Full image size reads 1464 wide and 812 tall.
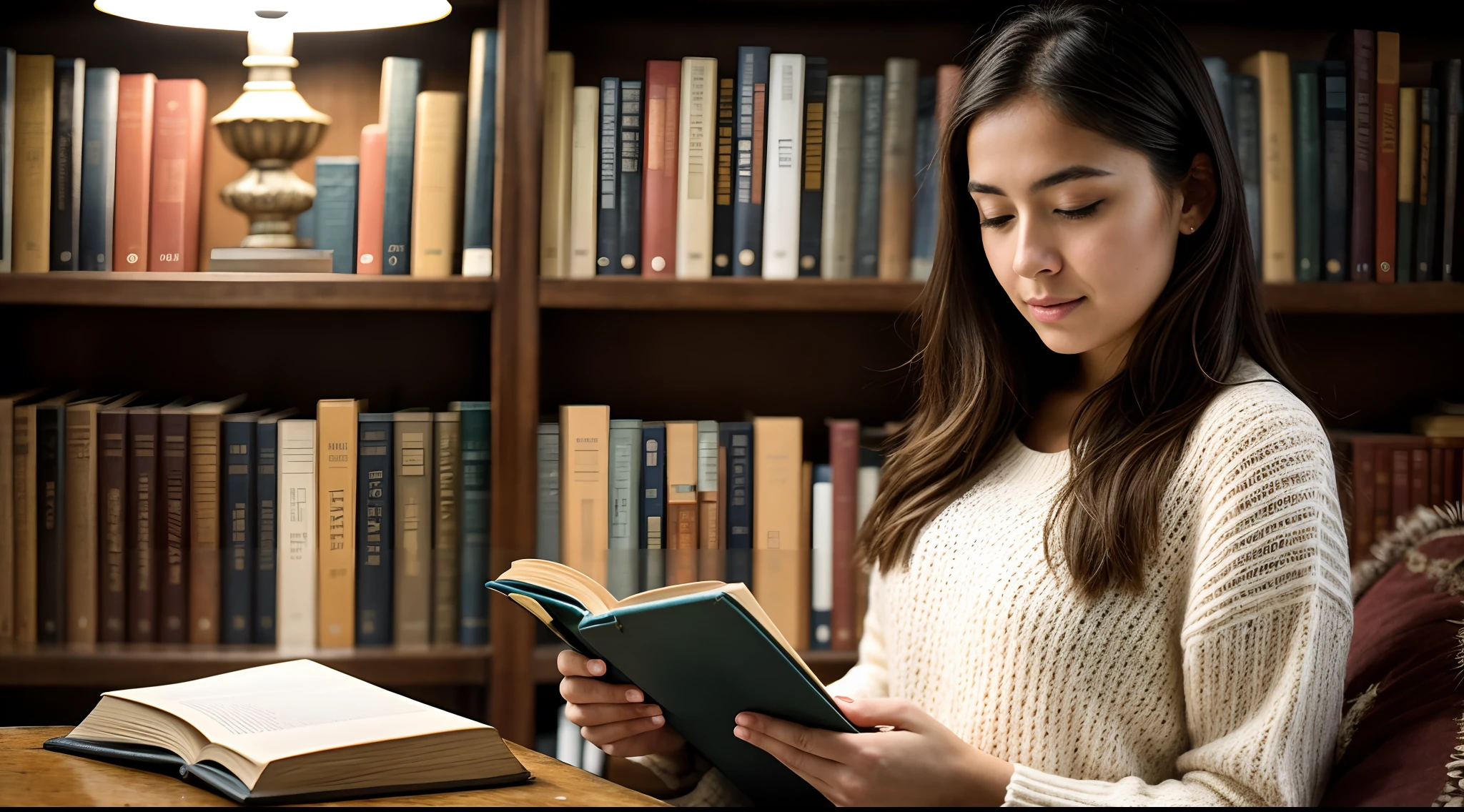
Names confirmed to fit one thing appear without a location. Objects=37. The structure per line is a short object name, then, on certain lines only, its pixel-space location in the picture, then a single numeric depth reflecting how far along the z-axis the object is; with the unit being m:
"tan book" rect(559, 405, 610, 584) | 1.51
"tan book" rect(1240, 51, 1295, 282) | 1.49
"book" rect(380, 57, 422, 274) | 1.48
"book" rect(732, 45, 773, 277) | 1.47
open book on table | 0.78
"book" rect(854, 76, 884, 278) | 1.50
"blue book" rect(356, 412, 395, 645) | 1.50
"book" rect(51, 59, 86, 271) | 1.46
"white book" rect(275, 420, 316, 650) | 1.50
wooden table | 0.79
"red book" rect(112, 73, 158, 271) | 1.47
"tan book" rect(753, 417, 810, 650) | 1.54
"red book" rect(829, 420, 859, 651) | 1.55
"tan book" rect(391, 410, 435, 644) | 1.51
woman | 0.85
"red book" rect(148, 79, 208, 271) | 1.48
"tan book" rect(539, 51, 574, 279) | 1.46
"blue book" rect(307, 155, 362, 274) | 1.50
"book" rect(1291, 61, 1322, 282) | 1.49
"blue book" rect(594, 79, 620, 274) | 1.47
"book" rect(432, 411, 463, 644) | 1.51
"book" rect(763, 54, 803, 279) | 1.48
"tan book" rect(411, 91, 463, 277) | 1.47
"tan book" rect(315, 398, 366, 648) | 1.50
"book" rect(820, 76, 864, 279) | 1.49
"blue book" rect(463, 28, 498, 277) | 1.46
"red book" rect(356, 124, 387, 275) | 1.49
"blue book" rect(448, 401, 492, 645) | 1.51
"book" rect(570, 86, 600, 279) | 1.47
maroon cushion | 0.98
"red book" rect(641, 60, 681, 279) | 1.47
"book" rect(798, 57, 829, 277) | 1.49
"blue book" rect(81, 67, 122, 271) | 1.46
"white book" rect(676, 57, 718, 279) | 1.48
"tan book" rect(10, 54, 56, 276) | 1.45
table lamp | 1.46
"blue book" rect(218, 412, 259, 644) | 1.50
